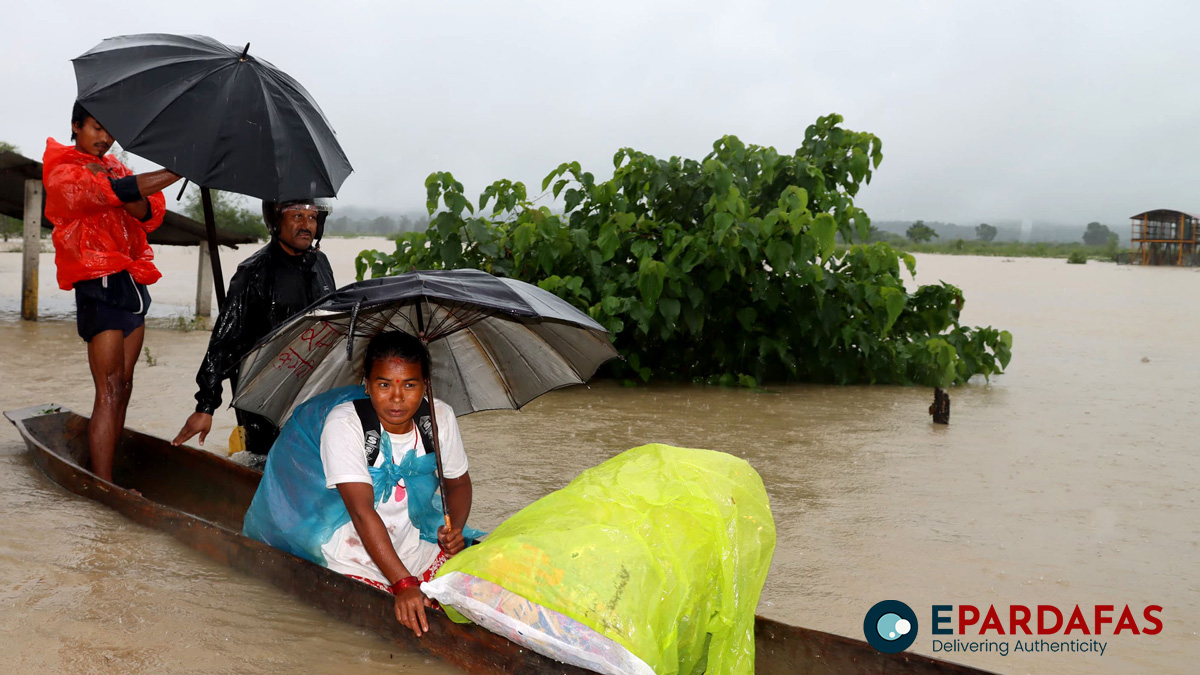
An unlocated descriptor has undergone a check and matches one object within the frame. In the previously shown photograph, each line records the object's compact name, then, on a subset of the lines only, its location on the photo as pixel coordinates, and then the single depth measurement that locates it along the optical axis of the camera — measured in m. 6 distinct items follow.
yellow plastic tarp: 2.46
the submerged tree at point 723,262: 8.05
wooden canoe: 2.53
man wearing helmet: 4.14
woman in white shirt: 2.91
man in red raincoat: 4.03
